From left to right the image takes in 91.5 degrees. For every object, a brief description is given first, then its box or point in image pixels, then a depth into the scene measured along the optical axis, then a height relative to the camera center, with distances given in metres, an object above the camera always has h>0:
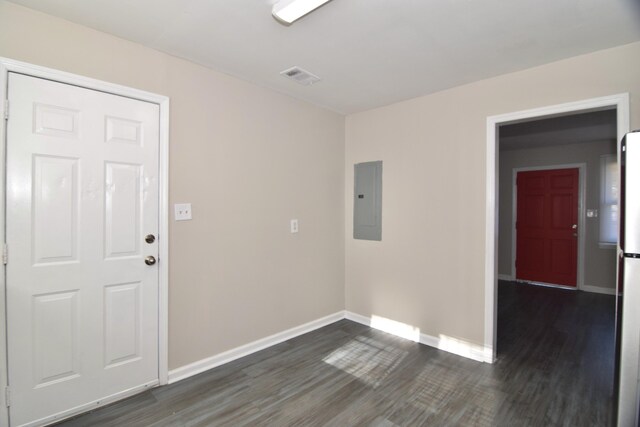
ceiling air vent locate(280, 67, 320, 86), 2.72 +1.23
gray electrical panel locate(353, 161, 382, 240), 3.71 +0.13
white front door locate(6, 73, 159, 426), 1.91 -0.26
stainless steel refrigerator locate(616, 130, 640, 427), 1.52 -0.38
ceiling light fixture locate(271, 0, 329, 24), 1.73 +1.16
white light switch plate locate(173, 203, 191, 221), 2.52 -0.01
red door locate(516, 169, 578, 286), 5.65 -0.25
